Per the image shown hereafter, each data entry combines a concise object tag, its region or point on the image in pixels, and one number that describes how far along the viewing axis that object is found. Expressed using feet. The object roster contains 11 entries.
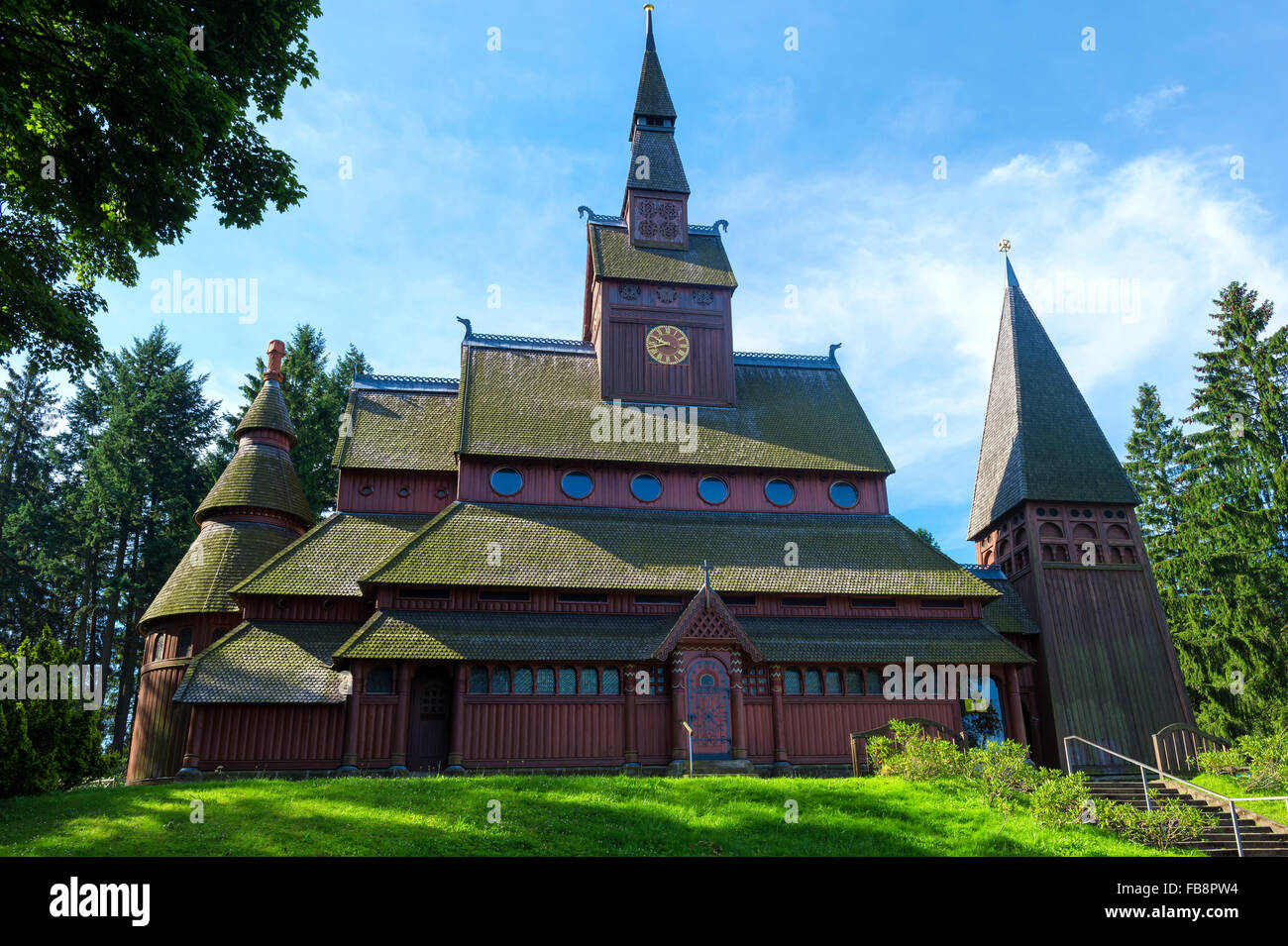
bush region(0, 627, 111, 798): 55.57
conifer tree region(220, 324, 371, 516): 139.95
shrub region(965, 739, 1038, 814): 52.47
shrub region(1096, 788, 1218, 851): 49.11
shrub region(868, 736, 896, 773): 67.00
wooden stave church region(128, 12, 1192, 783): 75.56
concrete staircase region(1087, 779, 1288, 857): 52.16
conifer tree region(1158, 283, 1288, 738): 107.55
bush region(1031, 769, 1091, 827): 50.03
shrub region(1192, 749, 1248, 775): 72.90
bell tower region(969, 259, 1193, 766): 87.97
